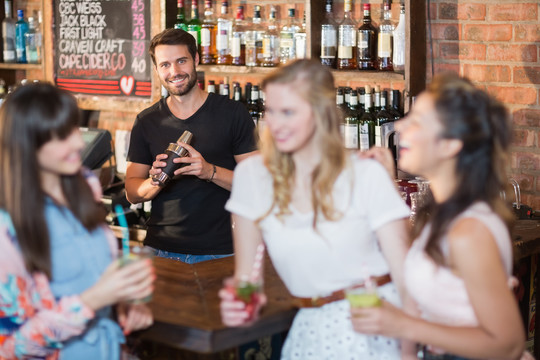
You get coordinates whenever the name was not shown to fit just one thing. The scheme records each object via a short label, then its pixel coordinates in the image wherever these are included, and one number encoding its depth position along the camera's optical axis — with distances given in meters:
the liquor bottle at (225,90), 3.99
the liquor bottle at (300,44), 3.72
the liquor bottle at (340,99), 3.65
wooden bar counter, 2.00
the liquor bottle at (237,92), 3.98
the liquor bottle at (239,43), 3.96
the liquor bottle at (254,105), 3.92
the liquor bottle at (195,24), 4.16
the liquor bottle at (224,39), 3.99
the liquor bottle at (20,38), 5.05
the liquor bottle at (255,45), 3.92
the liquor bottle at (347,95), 3.64
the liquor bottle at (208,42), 4.07
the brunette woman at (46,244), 1.83
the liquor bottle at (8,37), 5.04
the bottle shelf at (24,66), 4.97
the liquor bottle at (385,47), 3.50
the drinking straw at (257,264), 1.94
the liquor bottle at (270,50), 3.87
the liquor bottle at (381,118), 3.55
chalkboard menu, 4.47
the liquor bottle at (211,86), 4.10
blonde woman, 1.99
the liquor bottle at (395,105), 3.58
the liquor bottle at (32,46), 5.03
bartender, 3.21
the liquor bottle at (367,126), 3.56
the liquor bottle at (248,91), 3.97
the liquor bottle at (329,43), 3.60
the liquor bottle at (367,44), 3.55
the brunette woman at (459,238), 1.76
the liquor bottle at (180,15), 4.27
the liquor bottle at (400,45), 3.48
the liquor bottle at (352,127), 3.57
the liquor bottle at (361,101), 3.62
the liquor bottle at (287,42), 3.80
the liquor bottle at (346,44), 3.56
